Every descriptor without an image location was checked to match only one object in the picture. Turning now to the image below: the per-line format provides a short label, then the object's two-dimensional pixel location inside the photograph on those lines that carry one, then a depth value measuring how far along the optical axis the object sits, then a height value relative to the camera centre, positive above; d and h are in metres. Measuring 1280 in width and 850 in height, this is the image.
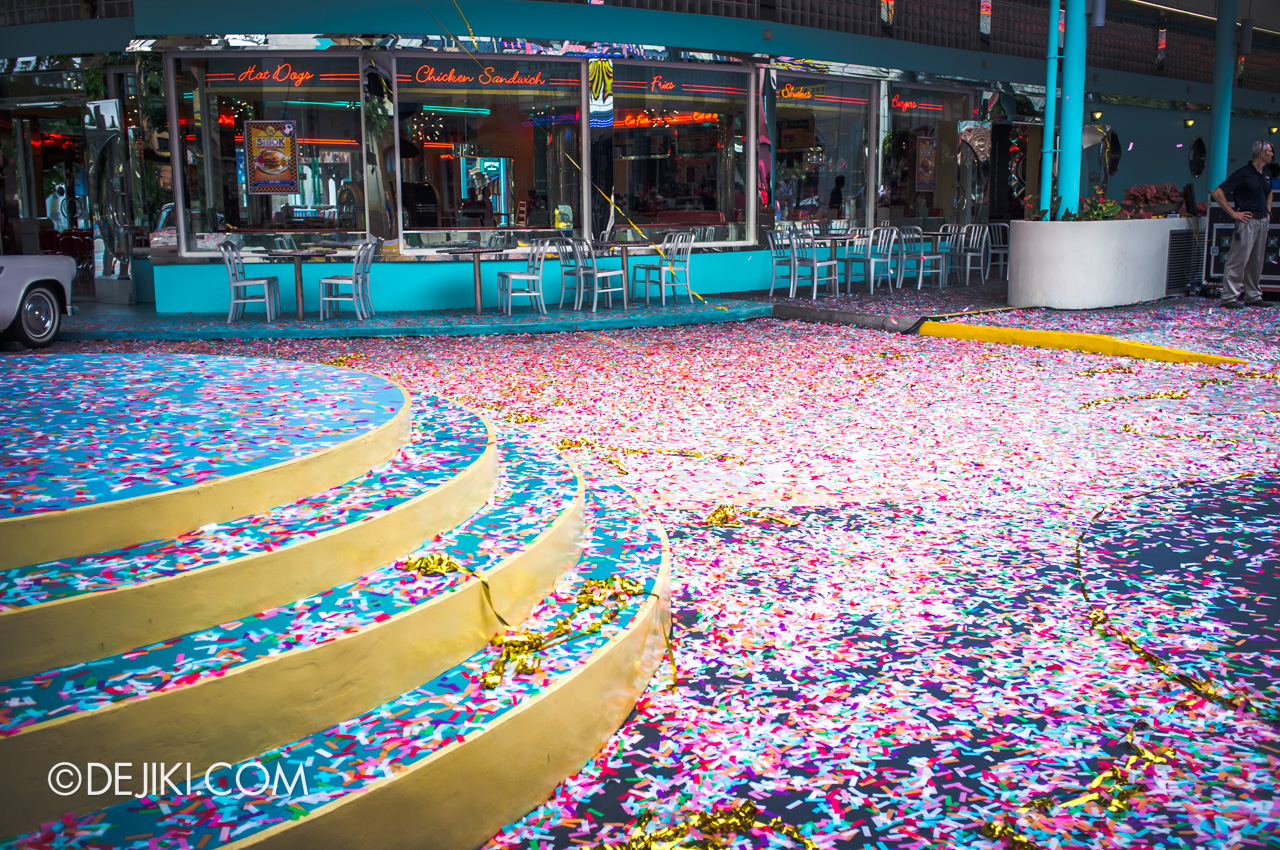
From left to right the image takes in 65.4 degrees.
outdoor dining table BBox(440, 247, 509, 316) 11.91 +0.09
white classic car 9.55 -0.30
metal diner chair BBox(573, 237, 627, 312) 12.25 -0.19
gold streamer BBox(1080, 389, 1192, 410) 6.70 -0.98
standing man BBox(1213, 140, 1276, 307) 11.06 +0.32
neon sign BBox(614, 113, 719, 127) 13.46 +1.89
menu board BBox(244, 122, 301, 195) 12.06 +1.28
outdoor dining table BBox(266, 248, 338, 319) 11.07 +0.07
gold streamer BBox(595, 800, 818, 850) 2.18 -1.26
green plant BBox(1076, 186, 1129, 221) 11.44 +0.48
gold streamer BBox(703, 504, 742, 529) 4.33 -1.14
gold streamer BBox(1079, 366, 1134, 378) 7.85 -0.93
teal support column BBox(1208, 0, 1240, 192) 14.86 +2.52
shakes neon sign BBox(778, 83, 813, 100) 14.62 +2.39
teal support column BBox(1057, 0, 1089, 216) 11.48 +1.65
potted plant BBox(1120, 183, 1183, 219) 12.21 +0.64
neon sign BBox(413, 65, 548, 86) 12.33 +2.27
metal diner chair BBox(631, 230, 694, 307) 12.71 -0.08
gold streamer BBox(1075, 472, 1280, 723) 2.70 -1.21
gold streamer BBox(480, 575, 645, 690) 2.64 -1.06
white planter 11.28 -0.12
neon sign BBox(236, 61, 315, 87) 11.89 +2.21
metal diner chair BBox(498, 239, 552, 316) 11.96 -0.29
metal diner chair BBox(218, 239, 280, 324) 11.11 -0.25
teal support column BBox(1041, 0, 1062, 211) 11.66 +1.73
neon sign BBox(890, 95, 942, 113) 15.78 +2.39
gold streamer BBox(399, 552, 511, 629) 2.85 -0.89
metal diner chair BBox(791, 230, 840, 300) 13.34 -0.09
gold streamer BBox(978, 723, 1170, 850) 2.18 -1.24
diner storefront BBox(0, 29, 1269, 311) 11.95 +1.43
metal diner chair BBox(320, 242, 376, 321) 11.22 -0.23
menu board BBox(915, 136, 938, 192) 16.38 +1.48
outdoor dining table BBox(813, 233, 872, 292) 13.74 +0.20
